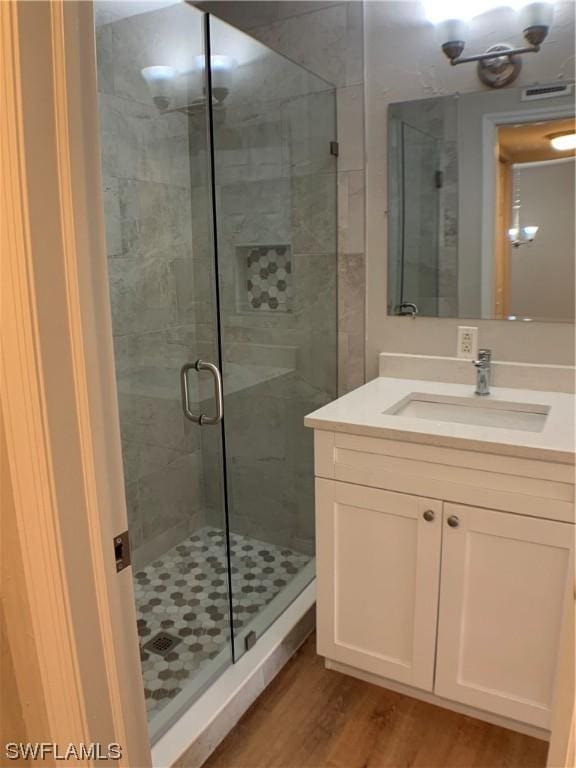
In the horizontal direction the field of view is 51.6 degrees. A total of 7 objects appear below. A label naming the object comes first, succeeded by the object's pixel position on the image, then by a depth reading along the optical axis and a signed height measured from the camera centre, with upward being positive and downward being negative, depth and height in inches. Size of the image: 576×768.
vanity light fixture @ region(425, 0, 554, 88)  73.5 +30.1
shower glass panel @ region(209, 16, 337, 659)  83.6 -4.3
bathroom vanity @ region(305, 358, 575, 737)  61.9 -30.8
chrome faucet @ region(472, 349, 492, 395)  81.2 -13.9
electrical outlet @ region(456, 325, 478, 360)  85.0 -10.0
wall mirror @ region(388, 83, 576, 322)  75.9 +9.1
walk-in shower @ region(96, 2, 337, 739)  81.0 -5.6
